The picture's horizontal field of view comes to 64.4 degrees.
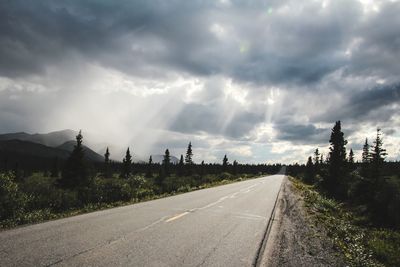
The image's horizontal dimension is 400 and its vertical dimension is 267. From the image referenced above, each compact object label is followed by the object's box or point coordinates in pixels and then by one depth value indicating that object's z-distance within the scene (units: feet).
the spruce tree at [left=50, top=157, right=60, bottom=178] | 272.99
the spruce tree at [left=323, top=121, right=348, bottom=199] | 140.90
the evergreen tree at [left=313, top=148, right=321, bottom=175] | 295.77
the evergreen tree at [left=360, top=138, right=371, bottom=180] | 90.30
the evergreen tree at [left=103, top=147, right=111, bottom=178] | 309.20
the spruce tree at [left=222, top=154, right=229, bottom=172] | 404.16
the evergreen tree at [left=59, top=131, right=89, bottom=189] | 138.10
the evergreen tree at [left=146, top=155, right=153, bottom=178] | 303.31
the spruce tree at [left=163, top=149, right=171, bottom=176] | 371.90
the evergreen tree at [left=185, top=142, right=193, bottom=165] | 361.10
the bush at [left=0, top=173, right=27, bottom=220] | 34.60
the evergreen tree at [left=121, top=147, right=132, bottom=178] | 281.74
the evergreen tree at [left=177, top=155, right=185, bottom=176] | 359.33
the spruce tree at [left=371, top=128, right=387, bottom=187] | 84.75
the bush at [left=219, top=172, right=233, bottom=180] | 206.26
